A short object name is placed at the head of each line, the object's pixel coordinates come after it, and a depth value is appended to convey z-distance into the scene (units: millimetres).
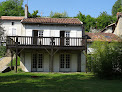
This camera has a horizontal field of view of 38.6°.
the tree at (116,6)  63375
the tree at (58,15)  51062
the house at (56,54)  19406
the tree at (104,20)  47438
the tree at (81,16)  53094
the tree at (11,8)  49200
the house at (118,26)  23562
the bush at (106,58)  12268
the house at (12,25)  29956
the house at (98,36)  20756
